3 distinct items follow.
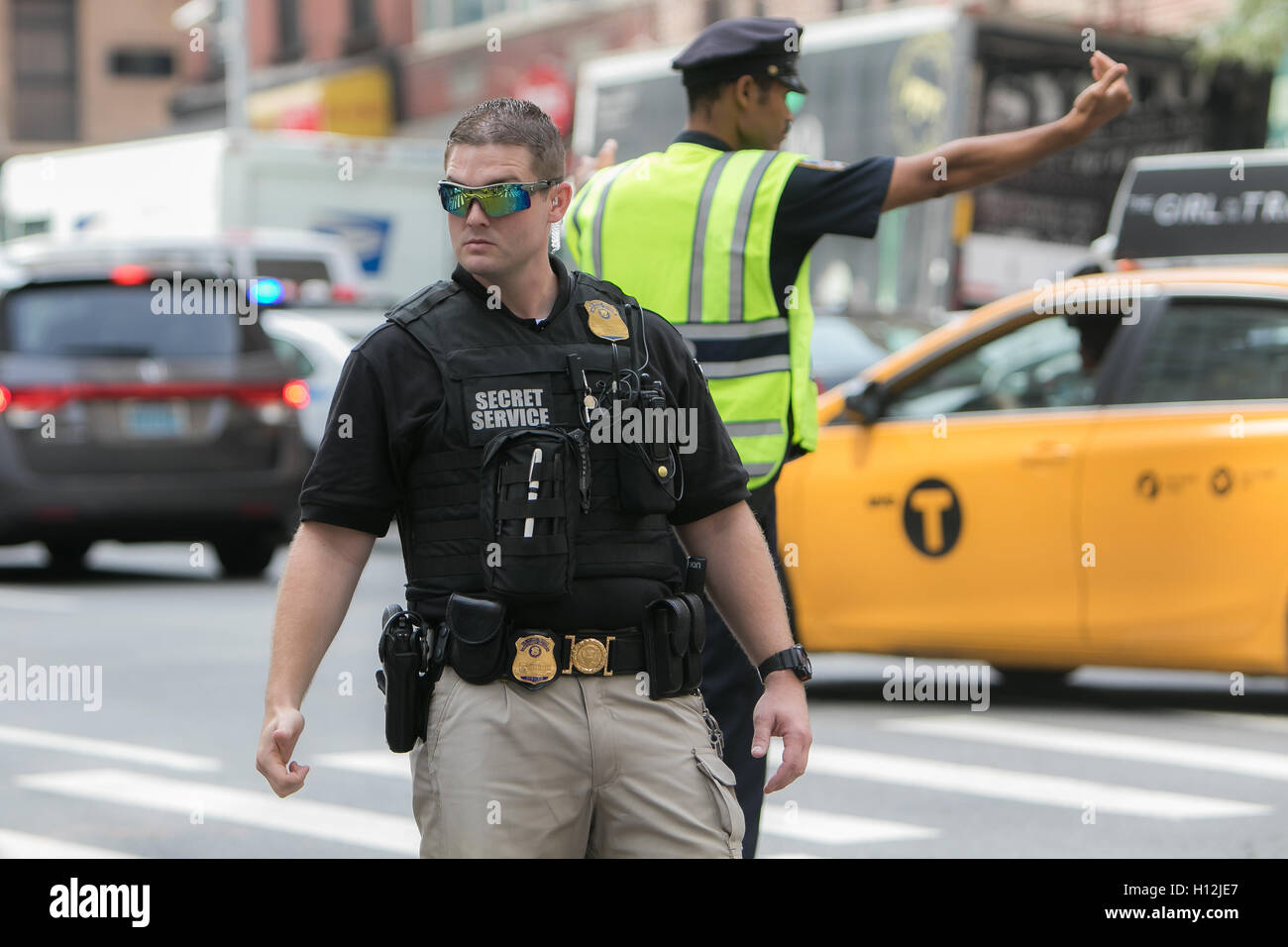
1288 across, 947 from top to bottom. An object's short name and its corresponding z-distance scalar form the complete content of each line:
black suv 13.86
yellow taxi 8.48
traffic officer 4.91
